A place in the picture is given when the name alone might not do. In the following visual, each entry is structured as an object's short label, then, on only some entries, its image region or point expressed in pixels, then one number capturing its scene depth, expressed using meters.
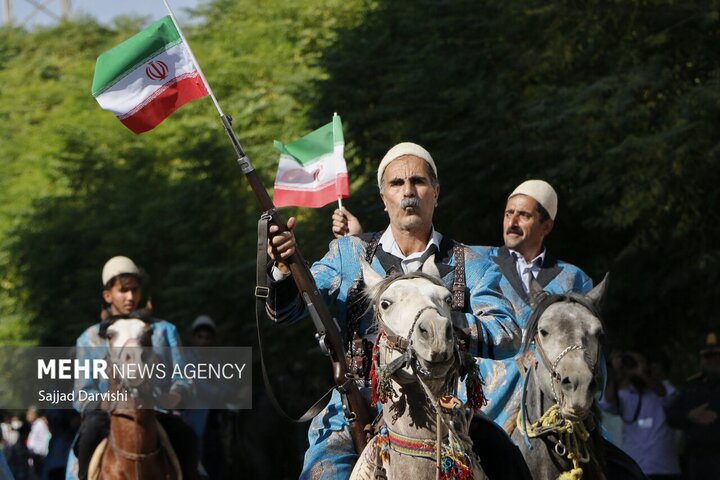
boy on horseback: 21.80
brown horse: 20.61
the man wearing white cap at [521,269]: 17.00
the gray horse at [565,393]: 13.81
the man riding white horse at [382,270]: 12.59
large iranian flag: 14.48
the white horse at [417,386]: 10.63
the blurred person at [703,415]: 27.02
